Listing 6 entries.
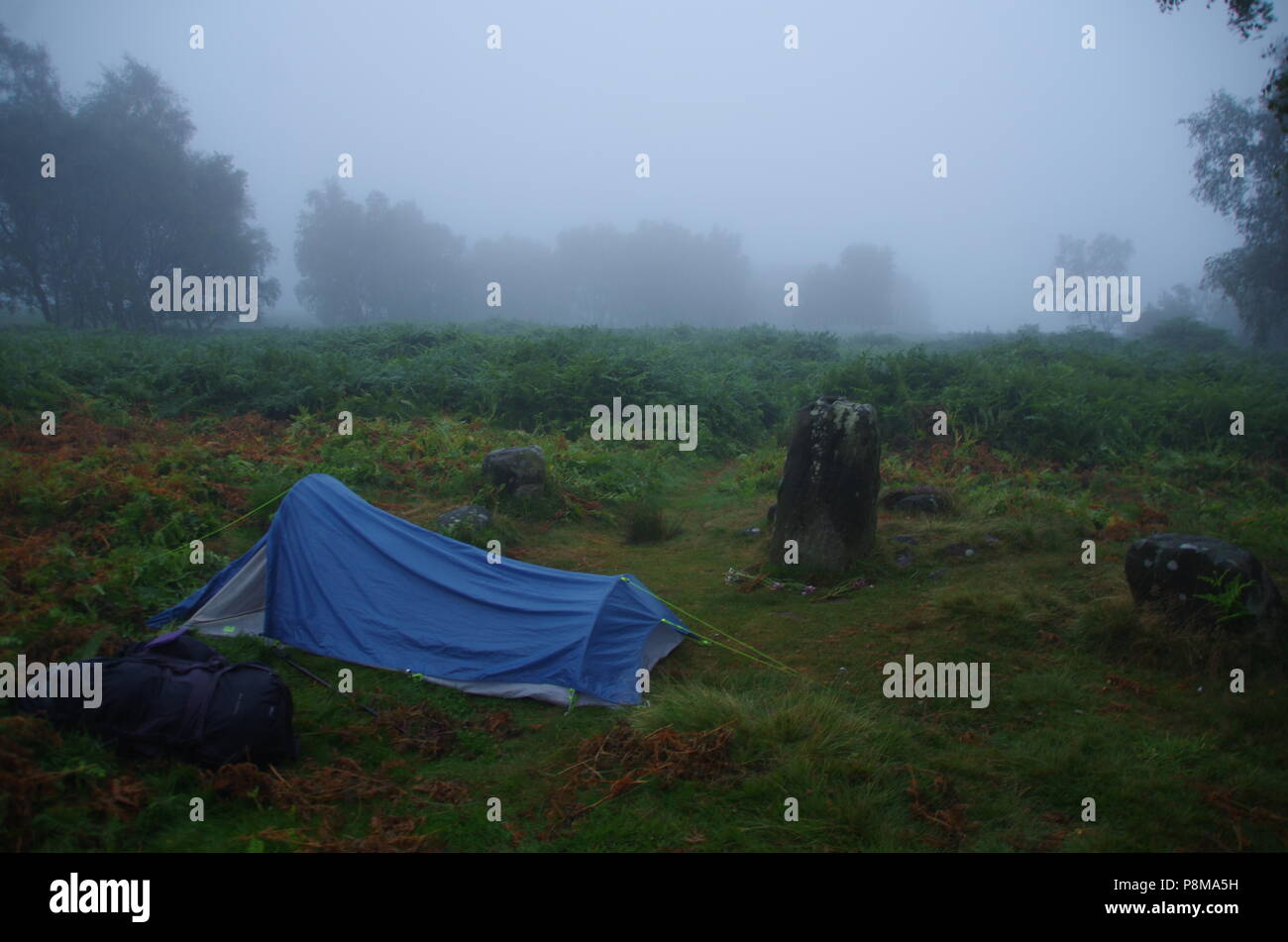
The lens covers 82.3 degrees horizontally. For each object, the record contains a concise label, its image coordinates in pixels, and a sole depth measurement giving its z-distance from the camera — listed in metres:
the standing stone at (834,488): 8.47
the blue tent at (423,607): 6.23
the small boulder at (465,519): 9.93
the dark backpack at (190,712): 4.62
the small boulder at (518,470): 11.62
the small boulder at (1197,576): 5.79
